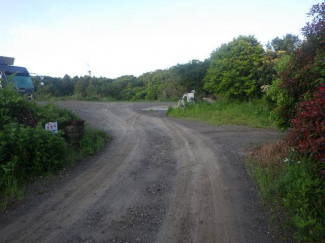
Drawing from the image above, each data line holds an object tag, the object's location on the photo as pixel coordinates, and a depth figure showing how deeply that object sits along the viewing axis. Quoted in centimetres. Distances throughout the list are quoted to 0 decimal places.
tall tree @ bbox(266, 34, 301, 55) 2162
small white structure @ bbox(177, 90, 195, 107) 1913
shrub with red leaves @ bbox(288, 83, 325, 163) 433
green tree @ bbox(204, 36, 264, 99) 1745
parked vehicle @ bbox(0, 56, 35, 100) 1868
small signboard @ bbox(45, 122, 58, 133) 781
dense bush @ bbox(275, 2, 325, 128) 621
